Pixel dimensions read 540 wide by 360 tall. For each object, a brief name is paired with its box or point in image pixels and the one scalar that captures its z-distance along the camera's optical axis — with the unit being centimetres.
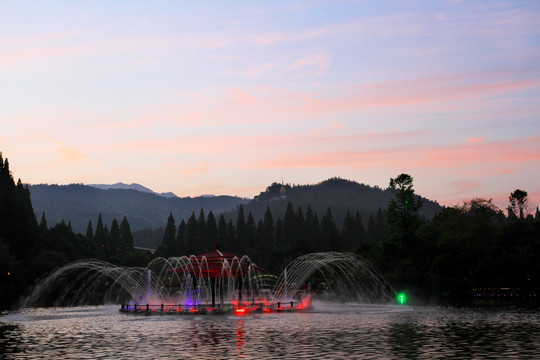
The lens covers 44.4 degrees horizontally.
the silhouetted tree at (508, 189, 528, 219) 15838
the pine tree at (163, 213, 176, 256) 19668
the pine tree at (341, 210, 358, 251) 18725
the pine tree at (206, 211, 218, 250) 19488
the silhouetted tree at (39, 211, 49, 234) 13842
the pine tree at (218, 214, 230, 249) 19462
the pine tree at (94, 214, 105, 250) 19269
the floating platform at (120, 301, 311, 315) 5800
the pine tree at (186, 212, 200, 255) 19625
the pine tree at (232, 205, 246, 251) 19536
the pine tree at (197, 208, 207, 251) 19562
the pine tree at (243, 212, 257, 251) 19575
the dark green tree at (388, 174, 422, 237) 10806
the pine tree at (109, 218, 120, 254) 19509
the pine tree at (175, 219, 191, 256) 19262
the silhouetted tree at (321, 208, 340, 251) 15812
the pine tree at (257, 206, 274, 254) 19575
